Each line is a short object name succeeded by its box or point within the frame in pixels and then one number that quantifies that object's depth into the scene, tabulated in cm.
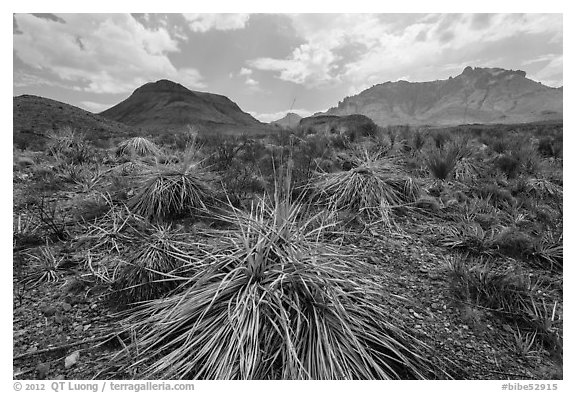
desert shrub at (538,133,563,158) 801
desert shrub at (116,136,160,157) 771
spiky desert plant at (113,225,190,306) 255
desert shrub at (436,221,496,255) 345
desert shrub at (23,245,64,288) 285
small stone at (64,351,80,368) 204
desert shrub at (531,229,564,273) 328
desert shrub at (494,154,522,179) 605
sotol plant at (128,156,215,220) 402
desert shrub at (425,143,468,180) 537
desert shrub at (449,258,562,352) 240
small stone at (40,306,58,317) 247
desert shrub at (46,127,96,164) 669
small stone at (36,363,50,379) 203
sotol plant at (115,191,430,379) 195
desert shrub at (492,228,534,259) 342
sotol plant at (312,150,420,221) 424
